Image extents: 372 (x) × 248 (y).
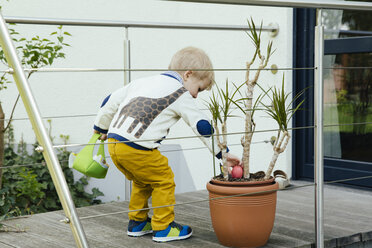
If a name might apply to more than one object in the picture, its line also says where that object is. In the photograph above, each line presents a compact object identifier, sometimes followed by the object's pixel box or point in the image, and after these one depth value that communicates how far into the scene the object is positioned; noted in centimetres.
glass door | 507
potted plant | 313
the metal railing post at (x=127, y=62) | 456
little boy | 335
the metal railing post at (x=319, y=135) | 314
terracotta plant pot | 313
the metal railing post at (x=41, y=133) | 210
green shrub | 577
